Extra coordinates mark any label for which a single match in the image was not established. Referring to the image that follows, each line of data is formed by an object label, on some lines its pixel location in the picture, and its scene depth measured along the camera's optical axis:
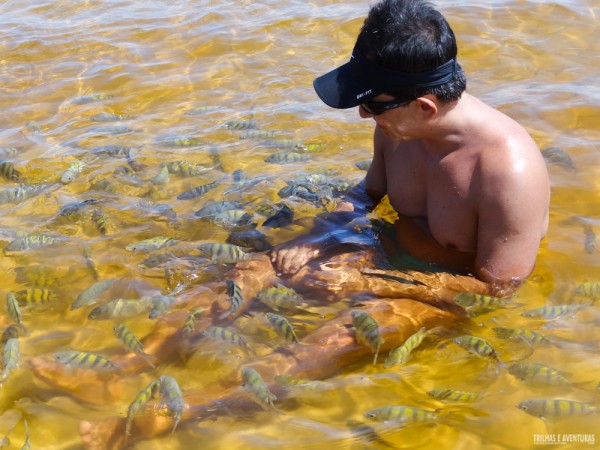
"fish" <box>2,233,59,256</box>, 5.32
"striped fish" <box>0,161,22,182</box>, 6.60
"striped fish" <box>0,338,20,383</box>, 4.04
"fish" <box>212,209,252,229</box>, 5.62
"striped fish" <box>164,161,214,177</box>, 6.61
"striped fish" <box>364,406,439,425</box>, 3.58
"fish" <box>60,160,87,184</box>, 6.51
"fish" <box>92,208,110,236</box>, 5.65
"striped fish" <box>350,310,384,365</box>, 4.06
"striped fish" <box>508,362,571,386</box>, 3.85
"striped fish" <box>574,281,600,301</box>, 4.60
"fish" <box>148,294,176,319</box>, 4.53
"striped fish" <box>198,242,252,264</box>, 4.92
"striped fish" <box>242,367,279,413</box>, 3.73
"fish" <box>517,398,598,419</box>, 3.56
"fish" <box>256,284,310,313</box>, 4.50
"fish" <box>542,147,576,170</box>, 6.32
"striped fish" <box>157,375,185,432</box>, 3.67
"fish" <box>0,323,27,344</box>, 4.30
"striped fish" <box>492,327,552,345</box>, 4.19
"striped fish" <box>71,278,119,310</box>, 4.73
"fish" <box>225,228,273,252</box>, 5.24
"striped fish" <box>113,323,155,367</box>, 4.17
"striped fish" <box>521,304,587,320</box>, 4.43
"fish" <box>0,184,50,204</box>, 6.14
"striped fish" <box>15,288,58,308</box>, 4.71
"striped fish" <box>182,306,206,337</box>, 4.29
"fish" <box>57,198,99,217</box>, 5.81
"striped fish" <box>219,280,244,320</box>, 4.42
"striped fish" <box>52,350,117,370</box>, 4.03
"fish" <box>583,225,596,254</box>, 5.17
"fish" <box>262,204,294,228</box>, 5.53
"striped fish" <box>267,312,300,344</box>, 4.21
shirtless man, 3.76
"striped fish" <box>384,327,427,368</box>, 4.04
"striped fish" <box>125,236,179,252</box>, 5.27
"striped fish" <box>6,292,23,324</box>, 4.49
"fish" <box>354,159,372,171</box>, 6.52
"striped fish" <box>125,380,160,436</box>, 3.62
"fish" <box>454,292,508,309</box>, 4.28
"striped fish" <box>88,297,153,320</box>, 4.55
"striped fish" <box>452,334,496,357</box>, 4.07
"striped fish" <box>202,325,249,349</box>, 4.27
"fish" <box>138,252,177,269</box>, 5.09
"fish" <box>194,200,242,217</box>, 5.71
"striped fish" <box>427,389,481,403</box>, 3.74
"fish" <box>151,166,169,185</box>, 6.46
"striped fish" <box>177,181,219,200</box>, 6.18
